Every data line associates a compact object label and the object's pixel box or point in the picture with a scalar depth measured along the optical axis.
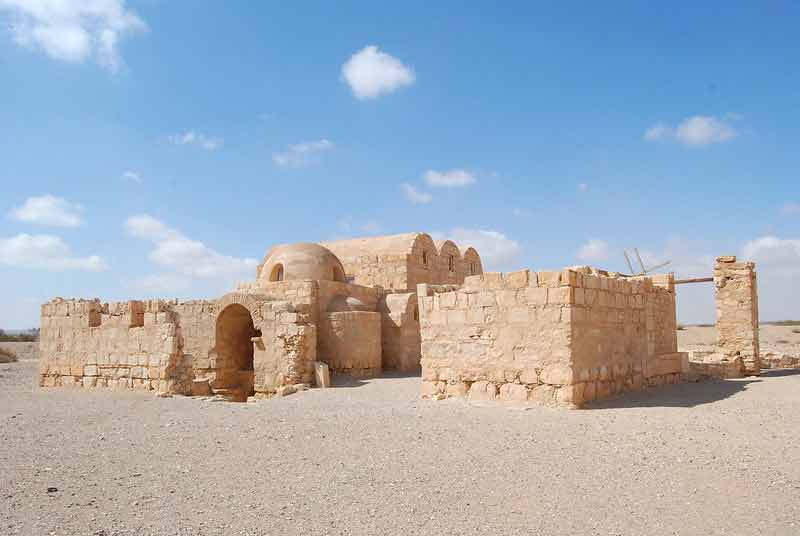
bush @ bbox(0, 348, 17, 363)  22.65
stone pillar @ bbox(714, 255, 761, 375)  12.85
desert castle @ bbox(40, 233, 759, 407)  8.09
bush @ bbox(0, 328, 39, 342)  37.86
